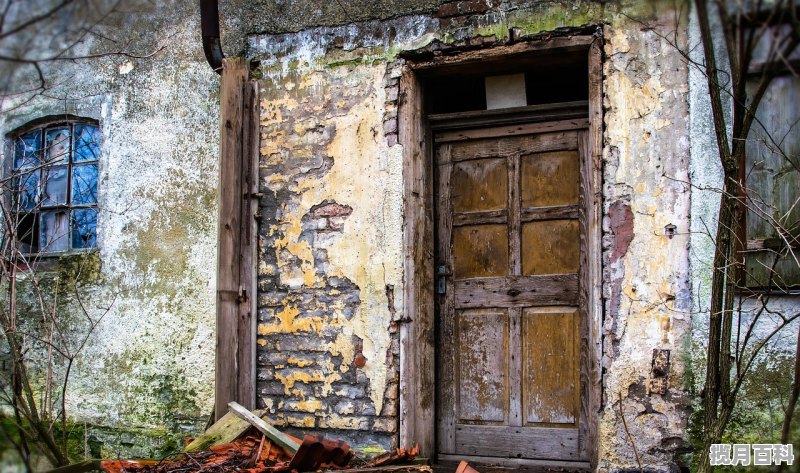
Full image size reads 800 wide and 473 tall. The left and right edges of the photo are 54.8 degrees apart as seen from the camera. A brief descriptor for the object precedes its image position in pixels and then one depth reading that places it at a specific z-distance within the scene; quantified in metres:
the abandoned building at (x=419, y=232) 4.35
